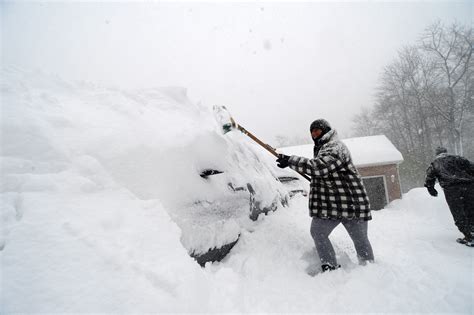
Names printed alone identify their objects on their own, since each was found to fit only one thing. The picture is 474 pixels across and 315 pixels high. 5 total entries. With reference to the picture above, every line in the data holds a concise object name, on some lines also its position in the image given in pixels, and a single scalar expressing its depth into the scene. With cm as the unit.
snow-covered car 163
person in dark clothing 325
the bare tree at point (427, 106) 1642
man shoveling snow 214
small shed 1281
